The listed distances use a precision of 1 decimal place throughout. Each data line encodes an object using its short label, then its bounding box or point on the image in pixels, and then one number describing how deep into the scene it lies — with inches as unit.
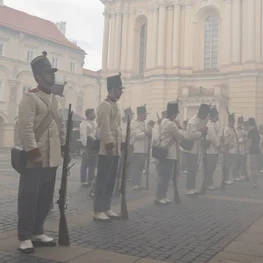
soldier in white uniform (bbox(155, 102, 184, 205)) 313.3
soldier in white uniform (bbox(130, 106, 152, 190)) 411.8
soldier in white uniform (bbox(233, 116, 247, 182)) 519.8
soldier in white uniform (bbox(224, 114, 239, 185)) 485.7
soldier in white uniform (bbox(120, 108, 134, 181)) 417.1
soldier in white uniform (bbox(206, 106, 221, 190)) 405.7
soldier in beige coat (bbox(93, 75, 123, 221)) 239.6
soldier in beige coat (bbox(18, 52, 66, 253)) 172.9
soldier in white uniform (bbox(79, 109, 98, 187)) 388.9
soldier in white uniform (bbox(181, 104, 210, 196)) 366.0
